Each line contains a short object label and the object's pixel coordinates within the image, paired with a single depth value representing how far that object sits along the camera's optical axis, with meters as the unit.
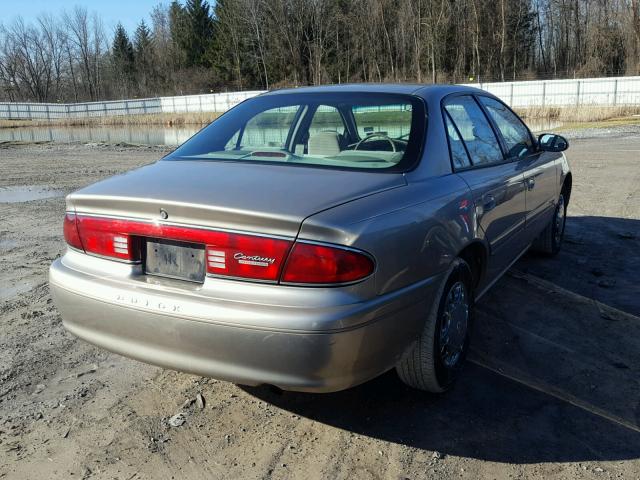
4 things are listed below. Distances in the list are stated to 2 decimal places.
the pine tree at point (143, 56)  85.31
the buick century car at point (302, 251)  2.33
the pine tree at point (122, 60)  85.69
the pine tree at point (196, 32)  78.06
